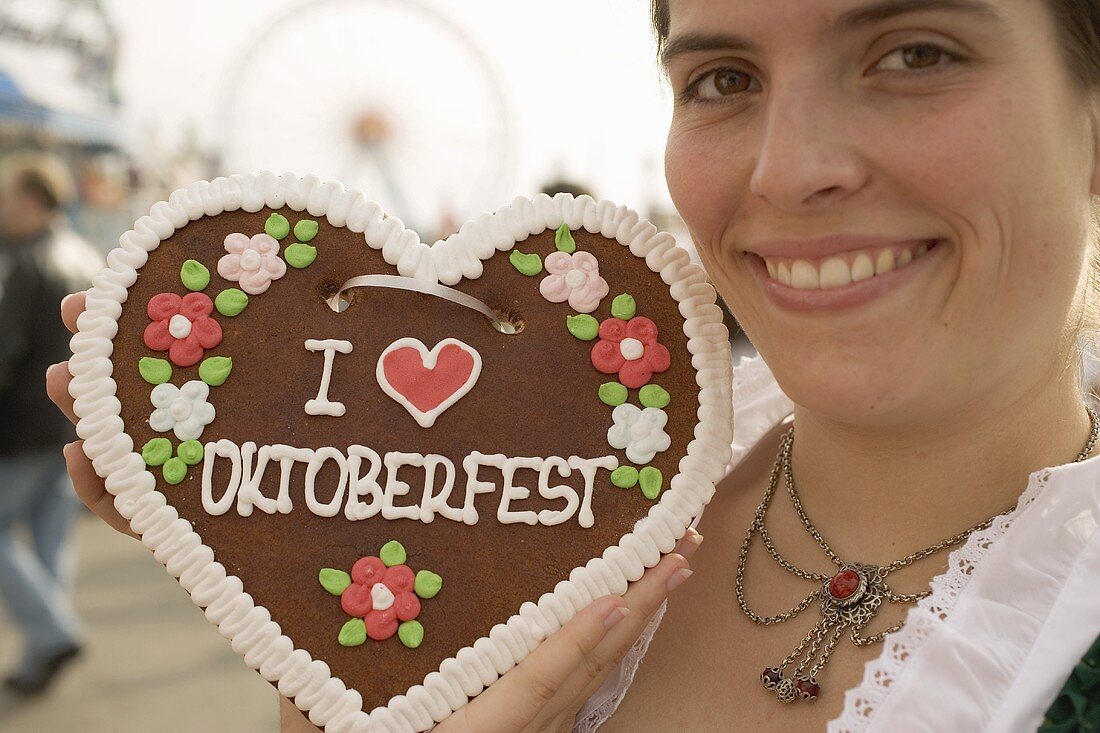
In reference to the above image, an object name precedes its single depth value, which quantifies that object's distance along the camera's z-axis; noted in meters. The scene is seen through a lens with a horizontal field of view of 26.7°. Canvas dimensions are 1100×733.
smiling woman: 0.76
